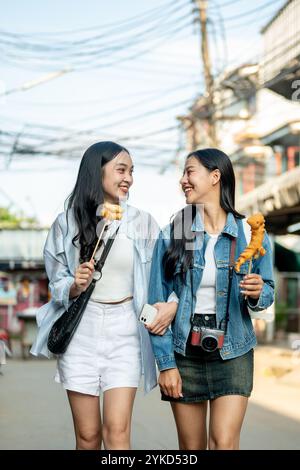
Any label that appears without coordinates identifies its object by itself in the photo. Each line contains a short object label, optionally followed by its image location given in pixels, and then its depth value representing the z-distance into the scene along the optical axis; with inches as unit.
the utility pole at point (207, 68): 717.9
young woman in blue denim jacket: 152.8
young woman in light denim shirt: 158.1
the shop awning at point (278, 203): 542.6
